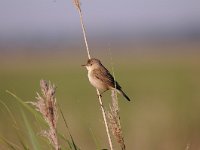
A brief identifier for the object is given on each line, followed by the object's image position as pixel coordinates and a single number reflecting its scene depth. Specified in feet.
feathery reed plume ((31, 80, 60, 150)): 21.04
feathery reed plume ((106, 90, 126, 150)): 23.00
